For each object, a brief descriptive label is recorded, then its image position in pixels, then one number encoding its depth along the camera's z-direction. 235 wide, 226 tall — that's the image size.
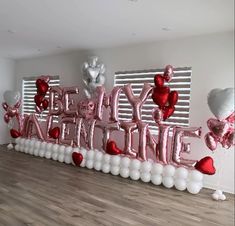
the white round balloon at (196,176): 3.72
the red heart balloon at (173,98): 3.96
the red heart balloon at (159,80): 4.08
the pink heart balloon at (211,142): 3.62
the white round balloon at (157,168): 3.99
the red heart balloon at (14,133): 6.40
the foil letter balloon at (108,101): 4.61
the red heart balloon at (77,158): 4.92
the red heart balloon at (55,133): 5.51
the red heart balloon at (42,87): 5.85
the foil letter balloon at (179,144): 3.91
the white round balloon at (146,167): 4.10
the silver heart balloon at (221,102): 3.22
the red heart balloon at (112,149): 4.48
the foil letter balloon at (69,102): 5.30
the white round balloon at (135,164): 4.21
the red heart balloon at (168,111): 4.04
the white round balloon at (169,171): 3.89
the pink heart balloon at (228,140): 3.46
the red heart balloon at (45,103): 5.97
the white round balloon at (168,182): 3.90
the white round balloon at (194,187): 3.72
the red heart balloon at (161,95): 4.00
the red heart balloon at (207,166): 3.68
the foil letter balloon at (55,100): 5.54
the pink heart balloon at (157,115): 4.05
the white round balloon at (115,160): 4.45
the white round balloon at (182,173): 3.80
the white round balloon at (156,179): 4.02
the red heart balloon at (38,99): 5.95
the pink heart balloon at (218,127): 3.45
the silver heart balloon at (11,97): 6.44
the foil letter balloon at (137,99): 4.26
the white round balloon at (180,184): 3.80
